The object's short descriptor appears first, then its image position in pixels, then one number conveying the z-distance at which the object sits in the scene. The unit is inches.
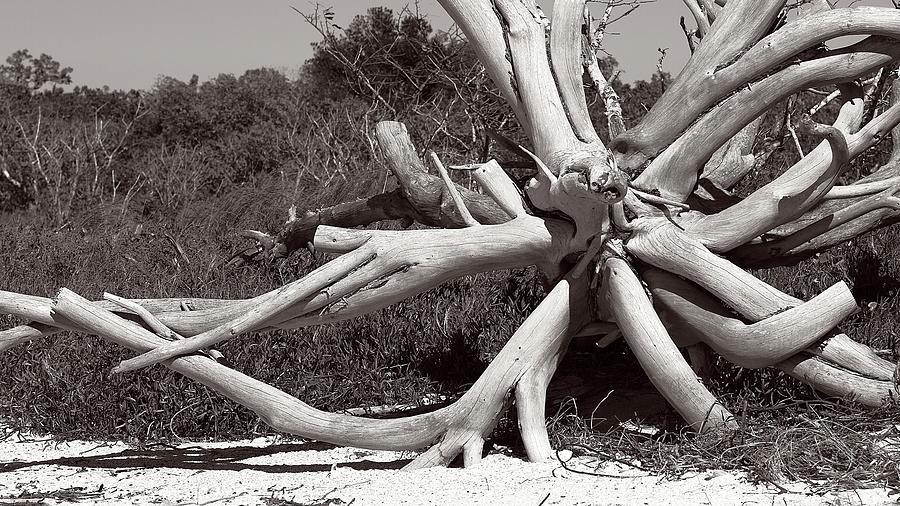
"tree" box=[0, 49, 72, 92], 1224.2
